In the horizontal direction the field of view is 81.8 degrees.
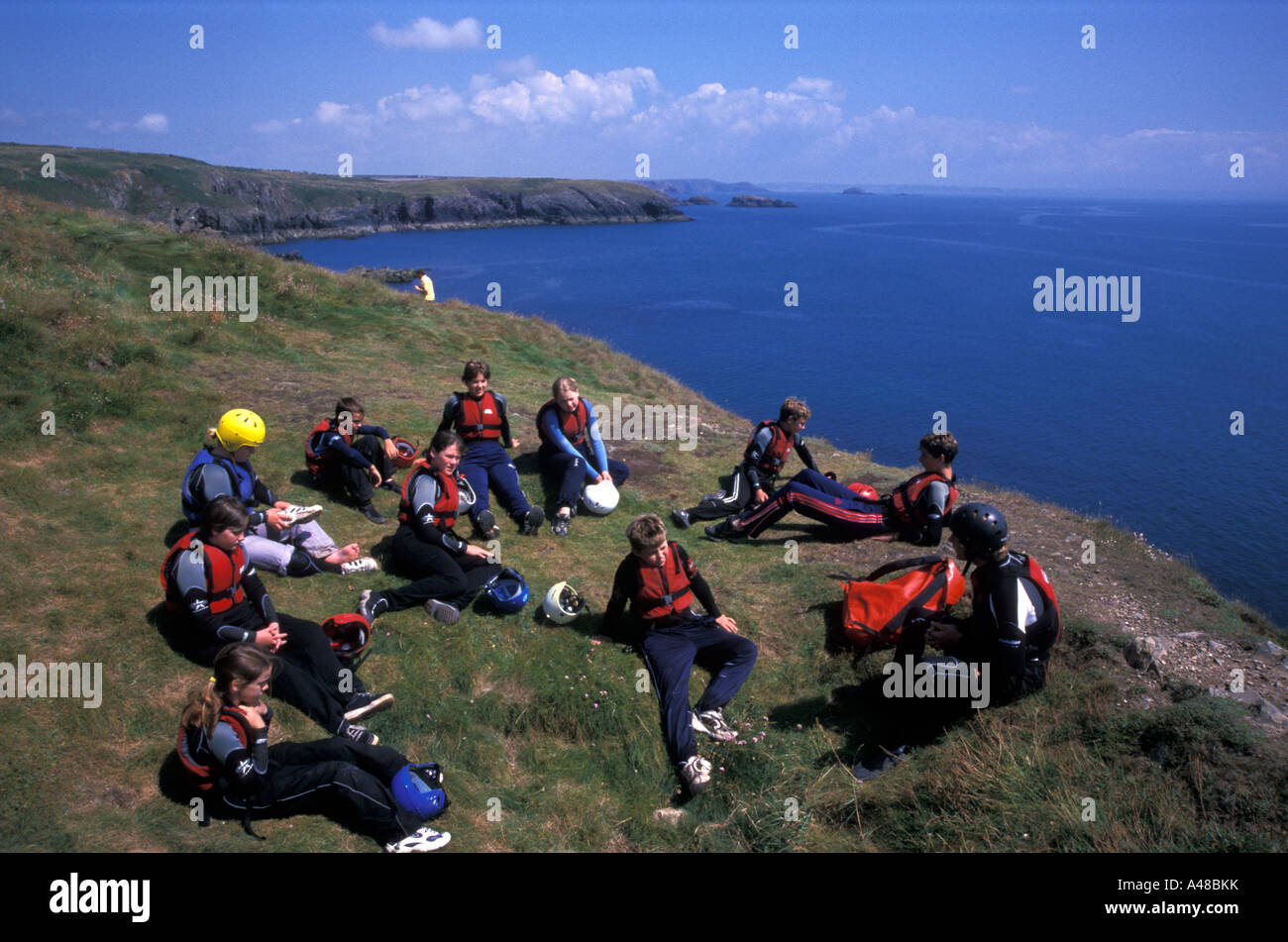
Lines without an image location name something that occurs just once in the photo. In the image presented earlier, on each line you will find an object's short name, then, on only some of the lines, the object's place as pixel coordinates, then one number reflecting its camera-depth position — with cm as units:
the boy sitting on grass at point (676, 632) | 688
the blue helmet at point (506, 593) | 801
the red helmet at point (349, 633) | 712
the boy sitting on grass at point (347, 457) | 991
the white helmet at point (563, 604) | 792
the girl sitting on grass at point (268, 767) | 506
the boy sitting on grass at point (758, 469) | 1095
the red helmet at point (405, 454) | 1131
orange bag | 768
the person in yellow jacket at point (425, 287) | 2452
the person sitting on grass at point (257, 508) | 756
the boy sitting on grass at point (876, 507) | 953
